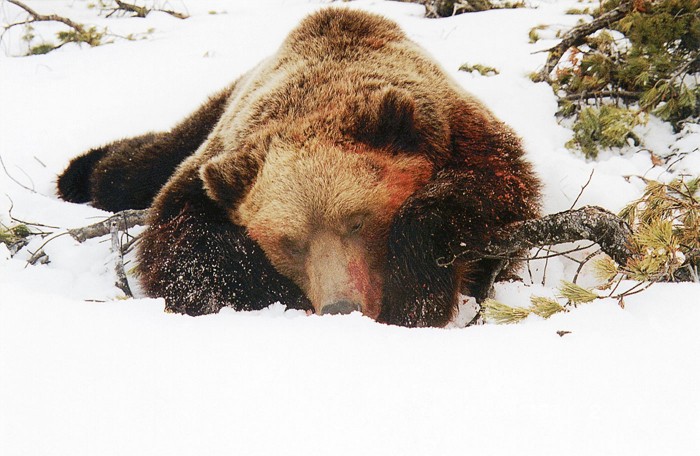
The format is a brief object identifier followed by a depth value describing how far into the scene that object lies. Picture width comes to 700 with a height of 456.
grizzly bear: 2.89
